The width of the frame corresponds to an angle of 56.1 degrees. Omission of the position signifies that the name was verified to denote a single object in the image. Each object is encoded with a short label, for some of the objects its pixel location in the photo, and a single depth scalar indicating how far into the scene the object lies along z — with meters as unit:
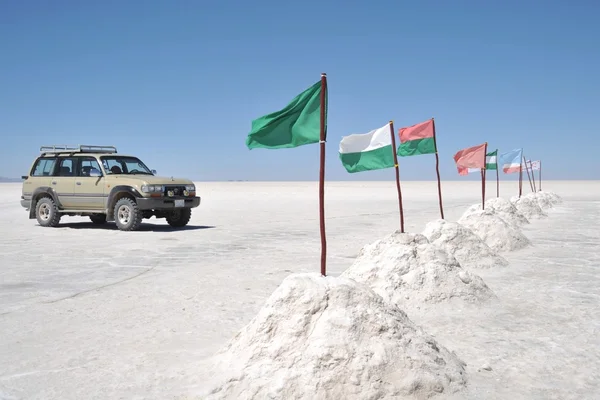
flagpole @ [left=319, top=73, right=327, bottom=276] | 4.84
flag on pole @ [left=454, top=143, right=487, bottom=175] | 14.72
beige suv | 14.57
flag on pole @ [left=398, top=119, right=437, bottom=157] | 10.98
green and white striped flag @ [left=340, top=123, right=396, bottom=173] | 7.61
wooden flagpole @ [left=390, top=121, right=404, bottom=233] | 8.03
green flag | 5.02
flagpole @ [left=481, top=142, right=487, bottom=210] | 14.50
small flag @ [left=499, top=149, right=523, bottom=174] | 23.86
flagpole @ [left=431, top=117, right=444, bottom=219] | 10.89
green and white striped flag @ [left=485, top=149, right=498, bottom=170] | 20.67
